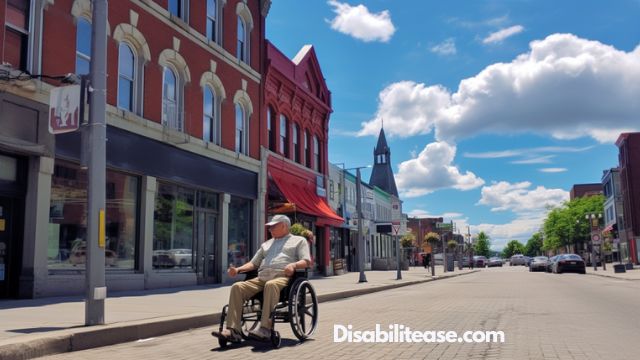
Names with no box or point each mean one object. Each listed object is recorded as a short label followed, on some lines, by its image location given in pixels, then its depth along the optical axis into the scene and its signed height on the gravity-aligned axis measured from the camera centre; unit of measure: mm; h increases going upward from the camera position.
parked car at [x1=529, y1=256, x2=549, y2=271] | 45375 -793
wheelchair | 6907 -631
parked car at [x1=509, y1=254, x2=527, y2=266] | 84000 -879
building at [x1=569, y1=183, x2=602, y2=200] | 116250 +12704
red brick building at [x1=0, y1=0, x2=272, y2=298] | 12437 +3078
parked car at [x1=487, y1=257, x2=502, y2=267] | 75875 -1001
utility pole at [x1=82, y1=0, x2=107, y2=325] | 7883 +1172
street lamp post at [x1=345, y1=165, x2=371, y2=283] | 22672 +751
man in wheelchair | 6773 -186
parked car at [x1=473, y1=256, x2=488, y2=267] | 70806 -798
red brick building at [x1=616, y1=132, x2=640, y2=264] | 61500 +6900
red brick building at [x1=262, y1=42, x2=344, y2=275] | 24938 +5481
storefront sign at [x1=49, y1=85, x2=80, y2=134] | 8172 +2069
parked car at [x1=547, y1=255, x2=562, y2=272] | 40172 -616
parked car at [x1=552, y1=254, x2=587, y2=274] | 37656 -682
